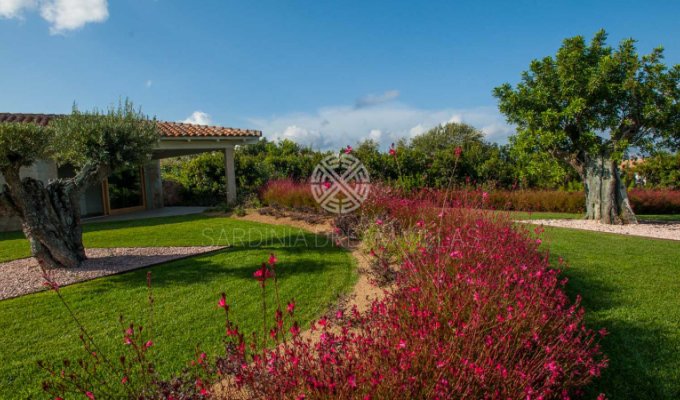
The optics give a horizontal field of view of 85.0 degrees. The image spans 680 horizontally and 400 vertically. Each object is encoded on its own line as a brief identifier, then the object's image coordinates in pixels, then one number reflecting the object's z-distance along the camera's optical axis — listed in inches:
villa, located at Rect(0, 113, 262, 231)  497.1
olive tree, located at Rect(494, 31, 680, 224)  393.7
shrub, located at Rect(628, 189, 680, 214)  565.0
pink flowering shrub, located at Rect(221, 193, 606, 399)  78.3
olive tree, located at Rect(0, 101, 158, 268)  225.0
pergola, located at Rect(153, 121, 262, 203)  518.5
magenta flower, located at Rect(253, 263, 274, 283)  75.6
